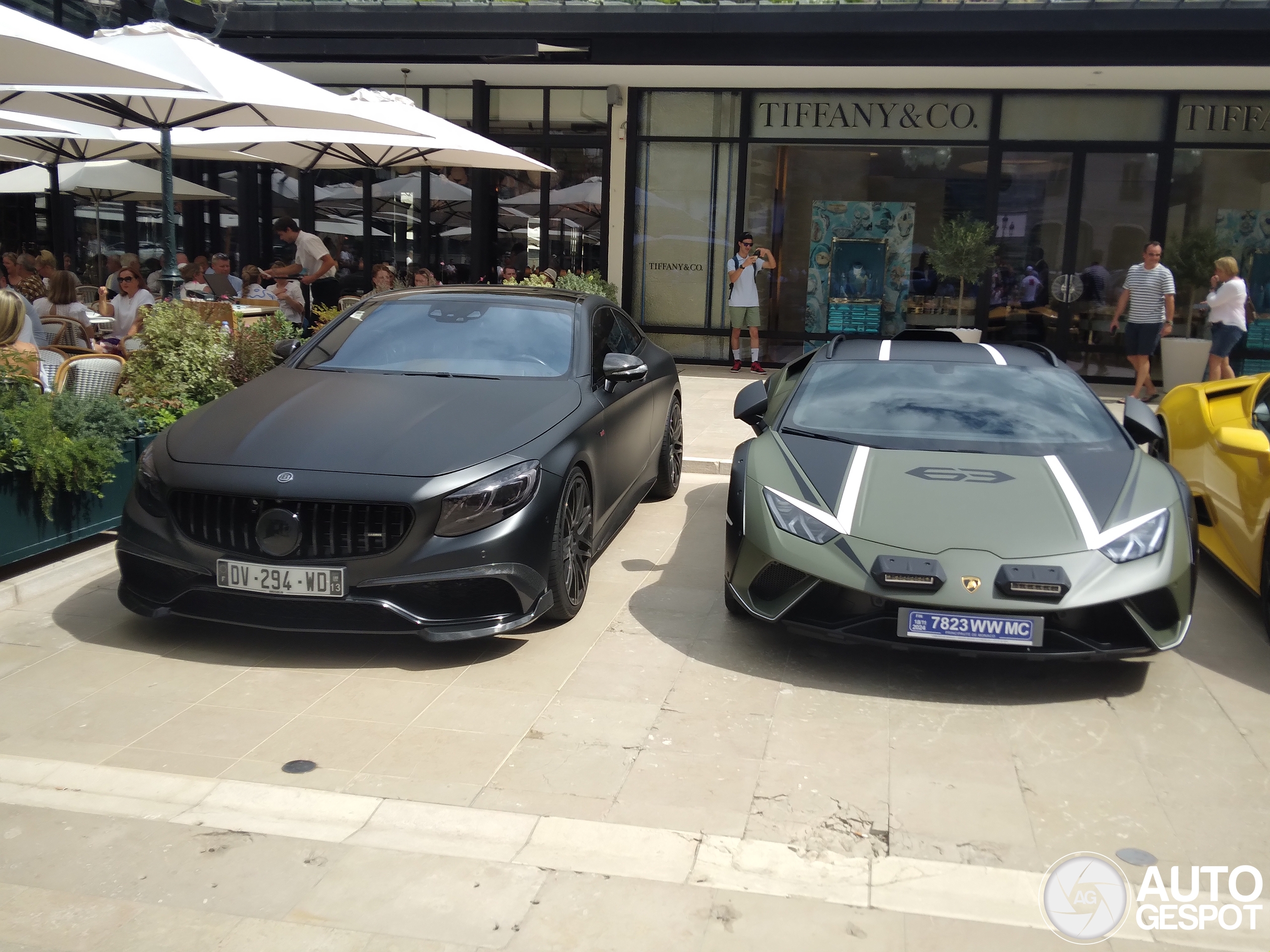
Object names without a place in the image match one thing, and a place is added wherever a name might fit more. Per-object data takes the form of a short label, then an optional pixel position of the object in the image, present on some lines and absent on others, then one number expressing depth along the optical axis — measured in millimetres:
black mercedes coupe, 4711
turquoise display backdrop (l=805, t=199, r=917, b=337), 15562
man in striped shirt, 12320
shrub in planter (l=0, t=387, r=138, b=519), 5680
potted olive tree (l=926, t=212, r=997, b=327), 14508
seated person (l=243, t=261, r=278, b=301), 13204
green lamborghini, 4512
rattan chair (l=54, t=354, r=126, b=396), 6902
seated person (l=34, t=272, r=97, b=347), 10070
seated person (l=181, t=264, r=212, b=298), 12375
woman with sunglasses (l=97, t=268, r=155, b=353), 10422
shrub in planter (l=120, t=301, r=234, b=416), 7281
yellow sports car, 5613
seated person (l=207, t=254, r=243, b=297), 13508
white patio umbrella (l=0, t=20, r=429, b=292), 7531
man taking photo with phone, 14875
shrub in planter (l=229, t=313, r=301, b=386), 7734
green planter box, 5656
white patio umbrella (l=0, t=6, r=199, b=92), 5730
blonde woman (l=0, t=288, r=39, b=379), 6582
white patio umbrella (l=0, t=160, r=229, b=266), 13461
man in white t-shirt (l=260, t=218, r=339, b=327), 13312
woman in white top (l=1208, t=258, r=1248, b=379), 12102
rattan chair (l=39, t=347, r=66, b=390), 7781
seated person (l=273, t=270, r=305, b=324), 12398
